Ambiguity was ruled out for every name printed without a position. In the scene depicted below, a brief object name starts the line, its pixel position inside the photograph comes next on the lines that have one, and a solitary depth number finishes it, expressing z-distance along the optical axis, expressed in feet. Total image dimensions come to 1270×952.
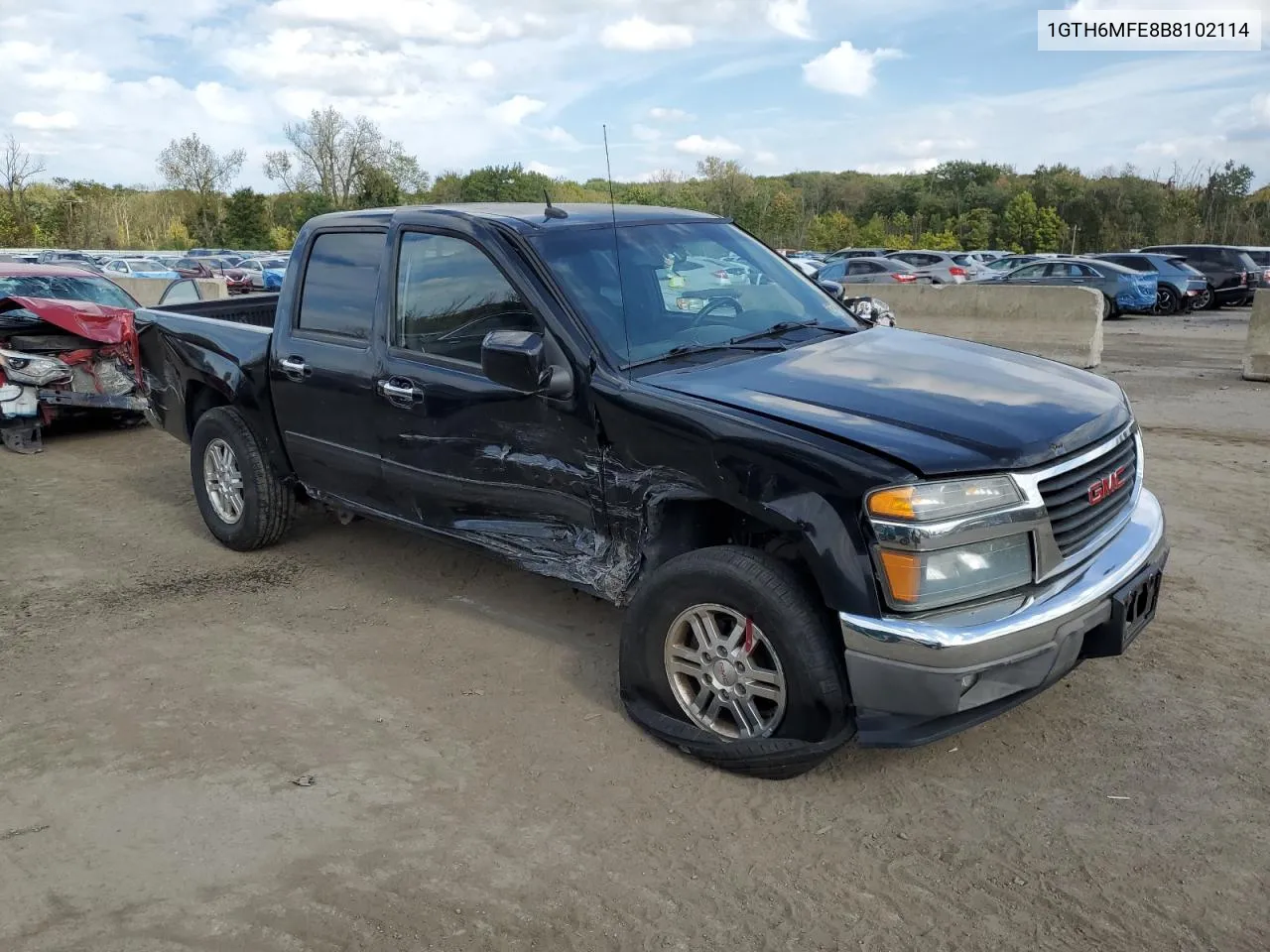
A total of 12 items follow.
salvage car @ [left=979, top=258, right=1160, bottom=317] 75.77
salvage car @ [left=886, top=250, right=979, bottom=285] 85.05
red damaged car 29.50
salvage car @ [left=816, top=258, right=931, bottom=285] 79.66
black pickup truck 10.59
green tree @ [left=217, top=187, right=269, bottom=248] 214.28
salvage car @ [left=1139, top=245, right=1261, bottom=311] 84.79
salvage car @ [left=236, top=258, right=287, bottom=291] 102.68
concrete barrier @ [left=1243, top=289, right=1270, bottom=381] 39.22
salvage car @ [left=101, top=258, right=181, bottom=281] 117.80
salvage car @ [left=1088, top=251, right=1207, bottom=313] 78.95
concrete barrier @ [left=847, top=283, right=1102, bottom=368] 43.91
